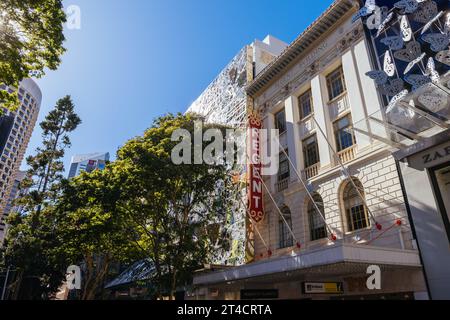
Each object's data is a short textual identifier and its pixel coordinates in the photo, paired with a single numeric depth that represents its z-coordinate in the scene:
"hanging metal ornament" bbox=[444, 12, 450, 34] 12.08
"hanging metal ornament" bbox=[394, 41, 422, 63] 12.98
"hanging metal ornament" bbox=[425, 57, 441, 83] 11.87
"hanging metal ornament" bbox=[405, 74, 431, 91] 11.99
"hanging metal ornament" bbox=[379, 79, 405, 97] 13.14
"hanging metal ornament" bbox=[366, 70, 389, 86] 13.52
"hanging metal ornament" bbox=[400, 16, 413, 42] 13.12
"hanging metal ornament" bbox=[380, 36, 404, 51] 13.49
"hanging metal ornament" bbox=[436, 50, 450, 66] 11.63
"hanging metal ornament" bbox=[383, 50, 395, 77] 13.66
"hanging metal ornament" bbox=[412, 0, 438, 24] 12.89
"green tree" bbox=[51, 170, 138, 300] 16.77
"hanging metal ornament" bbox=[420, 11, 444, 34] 12.60
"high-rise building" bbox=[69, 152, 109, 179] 152.00
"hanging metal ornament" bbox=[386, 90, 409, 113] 12.16
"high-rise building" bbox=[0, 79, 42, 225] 80.06
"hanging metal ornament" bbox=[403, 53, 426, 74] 12.72
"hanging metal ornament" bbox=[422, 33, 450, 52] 11.81
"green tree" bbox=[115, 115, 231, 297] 16.52
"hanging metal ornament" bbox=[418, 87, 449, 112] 11.02
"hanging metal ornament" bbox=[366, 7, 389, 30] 14.89
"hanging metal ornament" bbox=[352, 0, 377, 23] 15.15
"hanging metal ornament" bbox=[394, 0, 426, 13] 13.35
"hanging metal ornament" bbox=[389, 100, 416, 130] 11.93
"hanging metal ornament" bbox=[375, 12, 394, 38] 14.52
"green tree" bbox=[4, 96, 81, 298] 23.69
